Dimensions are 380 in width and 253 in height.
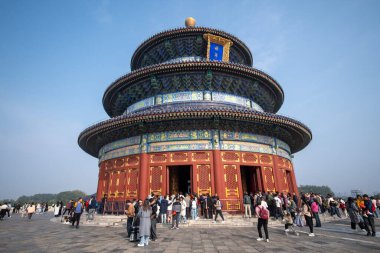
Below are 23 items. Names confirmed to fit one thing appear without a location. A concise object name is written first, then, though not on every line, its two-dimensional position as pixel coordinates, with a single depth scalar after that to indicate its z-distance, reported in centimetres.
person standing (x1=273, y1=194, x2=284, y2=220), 1323
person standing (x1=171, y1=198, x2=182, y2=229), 1125
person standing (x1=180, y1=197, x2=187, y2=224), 1227
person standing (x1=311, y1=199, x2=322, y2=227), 1113
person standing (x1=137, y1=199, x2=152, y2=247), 759
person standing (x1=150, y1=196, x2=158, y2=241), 831
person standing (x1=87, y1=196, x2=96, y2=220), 1480
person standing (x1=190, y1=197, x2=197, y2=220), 1306
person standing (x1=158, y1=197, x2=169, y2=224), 1250
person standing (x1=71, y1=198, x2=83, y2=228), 1305
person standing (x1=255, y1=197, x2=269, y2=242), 793
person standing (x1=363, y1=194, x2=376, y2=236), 897
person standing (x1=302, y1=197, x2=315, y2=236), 922
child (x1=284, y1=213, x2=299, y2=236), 939
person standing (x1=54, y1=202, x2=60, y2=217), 2173
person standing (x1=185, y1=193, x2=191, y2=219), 1336
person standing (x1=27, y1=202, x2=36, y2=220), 2065
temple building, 1595
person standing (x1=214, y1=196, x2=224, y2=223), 1256
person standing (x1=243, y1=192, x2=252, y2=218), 1398
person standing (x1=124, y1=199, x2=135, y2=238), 890
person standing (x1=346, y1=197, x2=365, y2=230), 973
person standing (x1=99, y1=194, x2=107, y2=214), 1707
